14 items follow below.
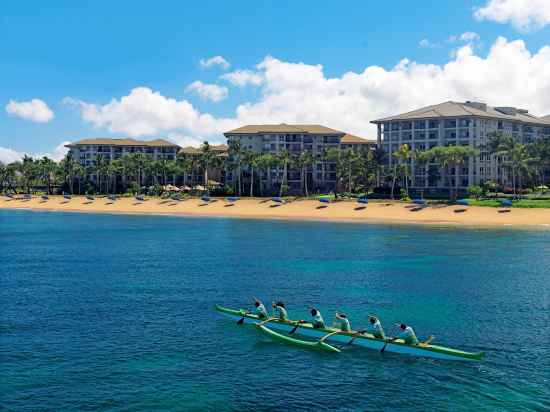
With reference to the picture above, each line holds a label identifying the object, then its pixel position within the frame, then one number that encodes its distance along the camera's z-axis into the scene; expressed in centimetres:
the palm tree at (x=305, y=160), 16488
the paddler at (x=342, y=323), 3488
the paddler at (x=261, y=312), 3831
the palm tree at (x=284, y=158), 16512
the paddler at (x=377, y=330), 3322
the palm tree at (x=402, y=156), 14812
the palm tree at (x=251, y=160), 16904
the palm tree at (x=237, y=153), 17200
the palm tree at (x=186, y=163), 18039
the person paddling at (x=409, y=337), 3244
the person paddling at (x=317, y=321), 3559
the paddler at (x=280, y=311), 3756
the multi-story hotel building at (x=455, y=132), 16175
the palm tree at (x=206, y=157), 17738
